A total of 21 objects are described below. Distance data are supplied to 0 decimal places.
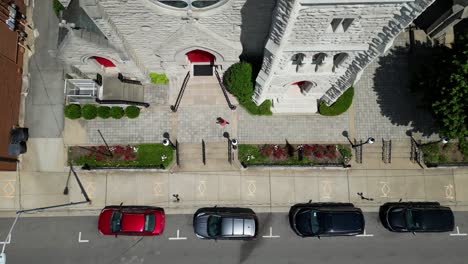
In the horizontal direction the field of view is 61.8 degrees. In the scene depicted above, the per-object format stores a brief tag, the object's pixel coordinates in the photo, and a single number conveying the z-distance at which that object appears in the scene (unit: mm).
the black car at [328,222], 29969
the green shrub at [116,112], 32125
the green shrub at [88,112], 31953
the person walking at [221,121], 32250
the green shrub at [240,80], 29344
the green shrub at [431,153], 32438
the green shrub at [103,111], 32062
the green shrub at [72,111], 31938
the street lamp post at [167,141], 29859
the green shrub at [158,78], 32688
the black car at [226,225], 30047
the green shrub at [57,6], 27928
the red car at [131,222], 30125
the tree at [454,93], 25969
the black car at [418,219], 30312
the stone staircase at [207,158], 32406
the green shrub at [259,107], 32344
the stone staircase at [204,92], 33312
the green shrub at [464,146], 32156
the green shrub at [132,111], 32219
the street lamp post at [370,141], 29506
